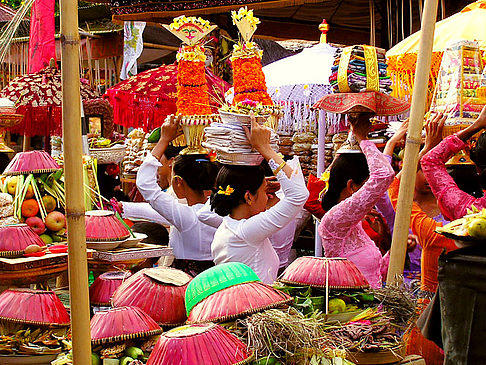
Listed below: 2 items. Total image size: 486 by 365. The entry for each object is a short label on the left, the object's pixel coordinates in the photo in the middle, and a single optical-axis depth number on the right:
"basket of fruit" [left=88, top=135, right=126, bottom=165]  5.27
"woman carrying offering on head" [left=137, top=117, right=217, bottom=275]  3.27
